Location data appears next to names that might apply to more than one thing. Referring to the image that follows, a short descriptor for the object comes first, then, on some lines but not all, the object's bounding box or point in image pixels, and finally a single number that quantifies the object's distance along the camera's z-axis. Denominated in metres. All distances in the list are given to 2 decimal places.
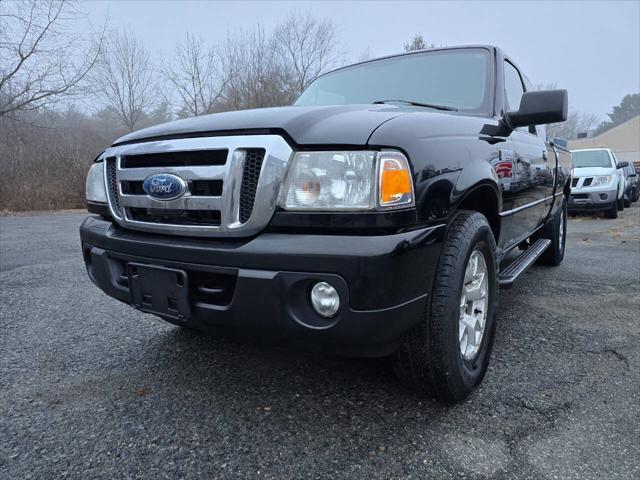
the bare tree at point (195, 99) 23.97
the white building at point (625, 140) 45.91
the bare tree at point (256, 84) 21.53
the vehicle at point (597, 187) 9.66
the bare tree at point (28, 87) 14.57
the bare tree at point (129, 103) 25.67
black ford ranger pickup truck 1.45
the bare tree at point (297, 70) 22.97
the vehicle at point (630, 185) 12.91
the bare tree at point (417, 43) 21.34
